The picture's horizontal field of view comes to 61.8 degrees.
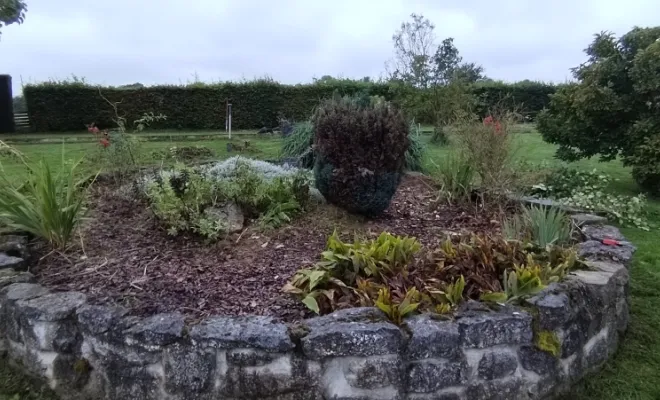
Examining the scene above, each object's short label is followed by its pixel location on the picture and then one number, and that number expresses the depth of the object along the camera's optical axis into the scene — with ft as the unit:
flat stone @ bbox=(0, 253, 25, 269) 10.52
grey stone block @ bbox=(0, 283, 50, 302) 9.08
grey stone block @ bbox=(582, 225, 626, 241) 11.78
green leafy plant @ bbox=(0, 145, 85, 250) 11.31
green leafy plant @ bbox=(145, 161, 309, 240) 12.14
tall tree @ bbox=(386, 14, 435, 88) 48.14
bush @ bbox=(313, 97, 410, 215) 13.04
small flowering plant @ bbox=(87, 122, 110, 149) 15.58
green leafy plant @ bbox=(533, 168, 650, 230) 15.96
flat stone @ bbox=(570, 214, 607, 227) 13.05
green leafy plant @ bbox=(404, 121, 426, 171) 21.26
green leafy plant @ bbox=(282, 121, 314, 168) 20.80
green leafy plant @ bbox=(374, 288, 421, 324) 8.17
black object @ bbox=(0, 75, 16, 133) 52.16
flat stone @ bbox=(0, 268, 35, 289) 9.76
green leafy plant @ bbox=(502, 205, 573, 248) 11.50
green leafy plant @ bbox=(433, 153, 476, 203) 15.81
